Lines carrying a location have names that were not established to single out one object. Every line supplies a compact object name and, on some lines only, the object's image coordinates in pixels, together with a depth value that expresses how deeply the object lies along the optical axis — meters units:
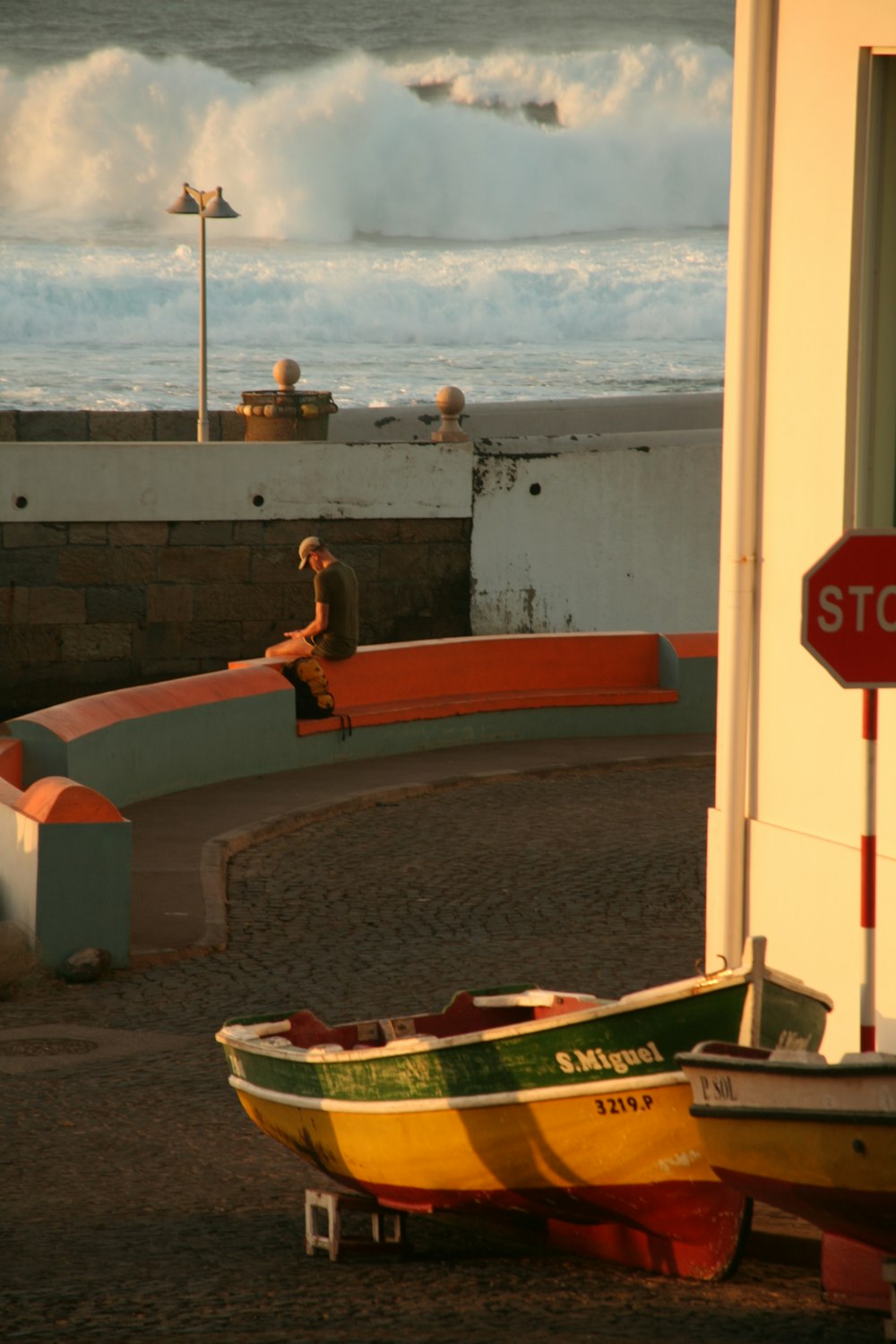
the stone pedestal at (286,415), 47.16
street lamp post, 53.87
